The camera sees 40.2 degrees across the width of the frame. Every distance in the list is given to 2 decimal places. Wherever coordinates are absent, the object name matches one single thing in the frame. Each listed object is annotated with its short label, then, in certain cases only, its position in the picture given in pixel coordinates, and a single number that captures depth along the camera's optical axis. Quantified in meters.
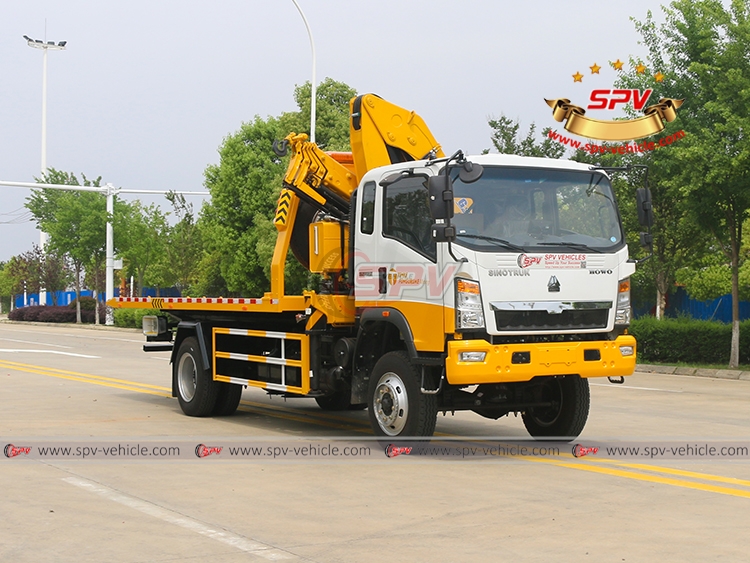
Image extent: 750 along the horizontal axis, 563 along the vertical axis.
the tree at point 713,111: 20.06
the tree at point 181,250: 52.06
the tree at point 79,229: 52.03
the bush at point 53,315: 54.06
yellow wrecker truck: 9.34
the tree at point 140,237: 51.75
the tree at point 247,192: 48.91
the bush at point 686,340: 22.08
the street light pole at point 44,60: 77.31
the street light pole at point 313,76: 28.84
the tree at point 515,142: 30.67
